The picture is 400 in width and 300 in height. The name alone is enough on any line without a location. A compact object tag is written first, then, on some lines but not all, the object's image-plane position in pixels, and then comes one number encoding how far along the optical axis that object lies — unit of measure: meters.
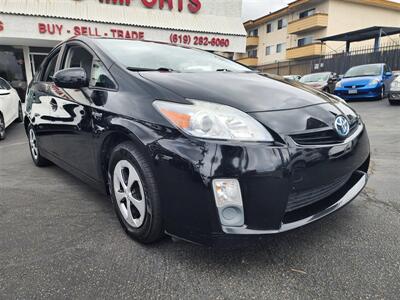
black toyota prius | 1.69
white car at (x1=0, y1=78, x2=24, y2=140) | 6.68
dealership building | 13.56
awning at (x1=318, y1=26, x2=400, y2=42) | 18.85
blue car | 10.96
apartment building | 29.00
